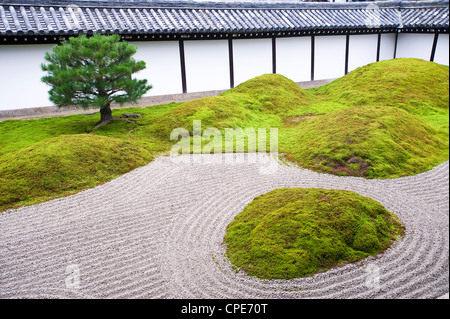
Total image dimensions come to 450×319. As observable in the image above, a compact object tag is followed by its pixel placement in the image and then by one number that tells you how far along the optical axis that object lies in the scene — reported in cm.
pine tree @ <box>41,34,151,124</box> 1047
